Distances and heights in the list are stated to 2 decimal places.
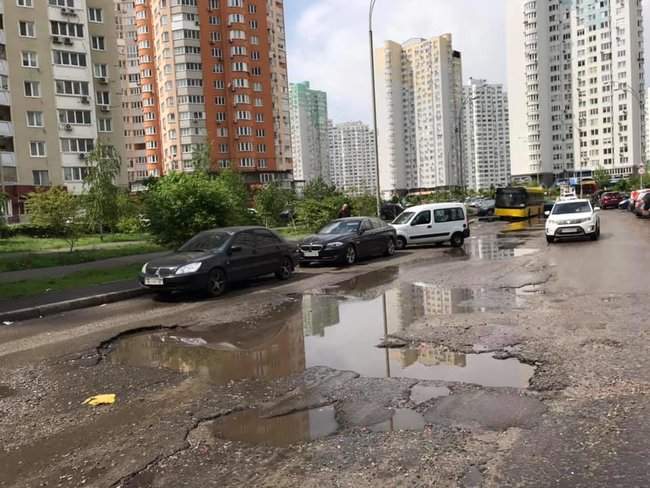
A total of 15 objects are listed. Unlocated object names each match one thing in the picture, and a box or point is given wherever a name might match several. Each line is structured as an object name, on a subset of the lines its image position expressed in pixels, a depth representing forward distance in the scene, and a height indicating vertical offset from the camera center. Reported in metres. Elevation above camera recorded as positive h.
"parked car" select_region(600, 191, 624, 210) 57.34 -1.87
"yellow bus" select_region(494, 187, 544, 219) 42.22 -1.19
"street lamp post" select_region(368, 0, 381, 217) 26.49 +4.46
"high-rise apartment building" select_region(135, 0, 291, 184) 83.38 +17.53
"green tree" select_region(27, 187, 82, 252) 23.31 +0.10
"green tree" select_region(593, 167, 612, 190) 87.88 +0.30
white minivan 22.73 -1.34
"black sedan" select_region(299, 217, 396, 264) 17.44 -1.36
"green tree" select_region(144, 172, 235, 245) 16.67 -0.04
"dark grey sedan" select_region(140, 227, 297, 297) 11.95 -1.23
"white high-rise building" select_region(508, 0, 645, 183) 104.19 +17.05
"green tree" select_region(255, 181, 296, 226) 33.44 -0.10
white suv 21.14 -1.42
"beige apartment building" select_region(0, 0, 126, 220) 51.36 +11.04
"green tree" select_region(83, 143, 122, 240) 28.67 +0.98
